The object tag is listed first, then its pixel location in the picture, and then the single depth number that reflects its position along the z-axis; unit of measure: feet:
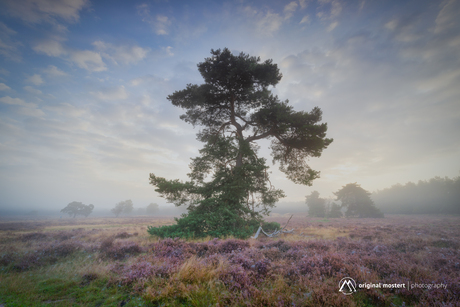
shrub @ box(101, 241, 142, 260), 21.26
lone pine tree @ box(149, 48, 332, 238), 36.78
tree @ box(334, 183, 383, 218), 151.02
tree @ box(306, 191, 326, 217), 177.37
